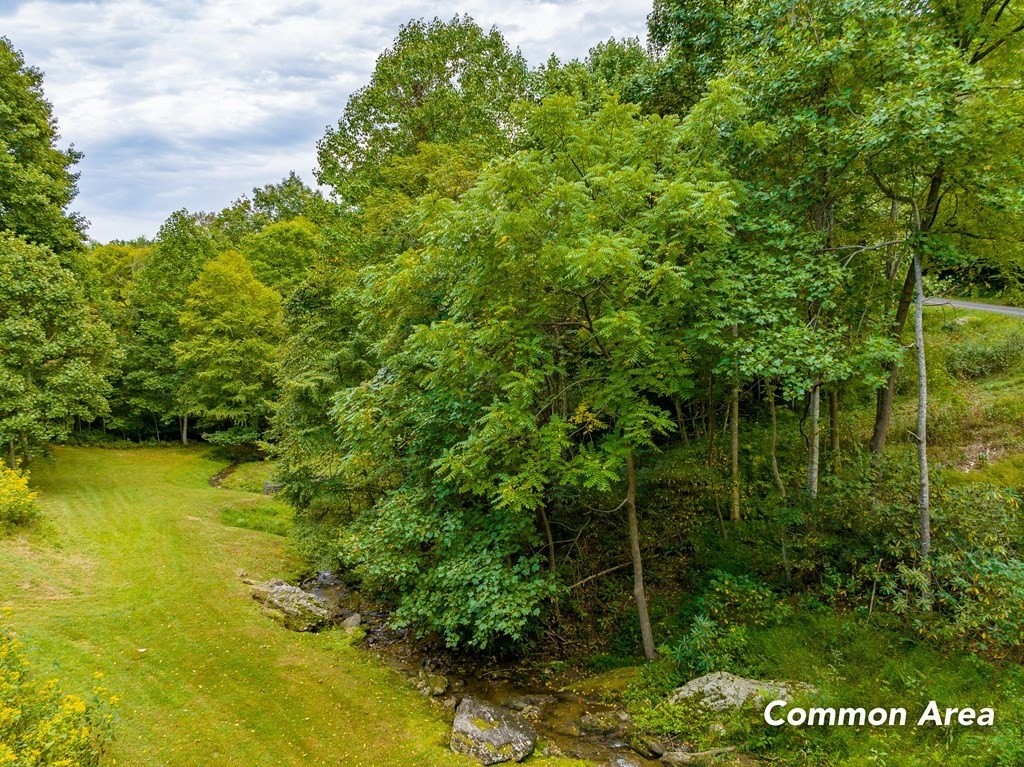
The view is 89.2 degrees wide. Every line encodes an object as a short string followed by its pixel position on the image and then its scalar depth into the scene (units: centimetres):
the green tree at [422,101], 1738
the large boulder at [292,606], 1028
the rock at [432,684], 799
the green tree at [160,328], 2847
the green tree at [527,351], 659
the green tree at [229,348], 2545
